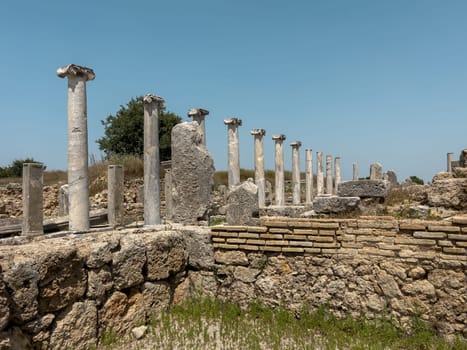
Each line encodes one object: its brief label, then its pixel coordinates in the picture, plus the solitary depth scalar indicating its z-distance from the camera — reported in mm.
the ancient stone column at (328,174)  26562
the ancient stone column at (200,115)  12172
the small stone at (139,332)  4875
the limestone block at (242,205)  6133
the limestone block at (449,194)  6492
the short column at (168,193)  10145
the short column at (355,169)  33544
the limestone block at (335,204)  7172
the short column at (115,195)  7609
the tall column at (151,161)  7555
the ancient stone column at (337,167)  29484
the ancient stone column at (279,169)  17969
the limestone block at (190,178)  6391
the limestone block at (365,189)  8195
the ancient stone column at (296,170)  19906
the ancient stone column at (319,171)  25122
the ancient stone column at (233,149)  14953
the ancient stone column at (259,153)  16688
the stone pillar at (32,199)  6195
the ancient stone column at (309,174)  21891
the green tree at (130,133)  29984
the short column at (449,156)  26912
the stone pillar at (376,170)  22594
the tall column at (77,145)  6289
